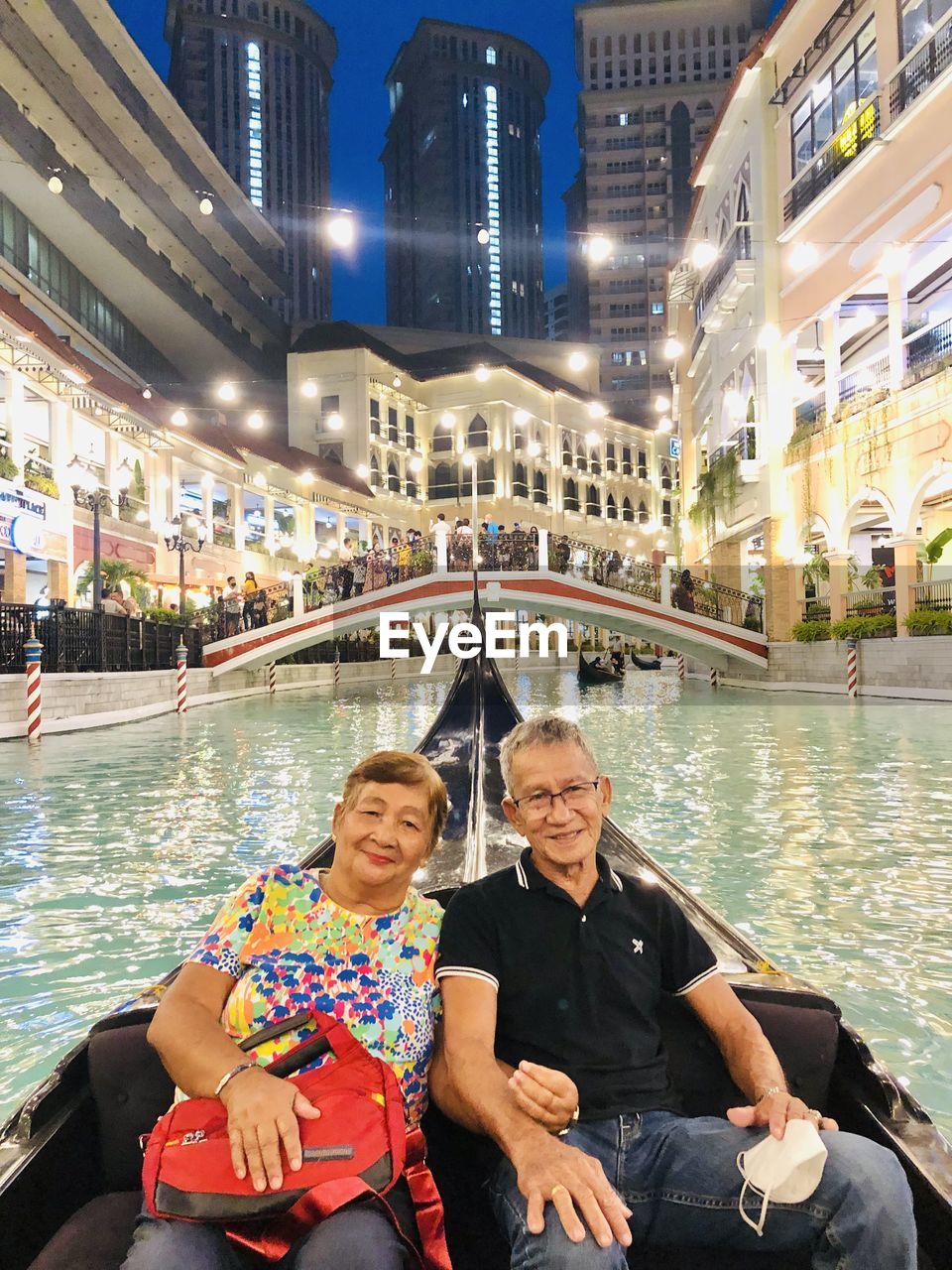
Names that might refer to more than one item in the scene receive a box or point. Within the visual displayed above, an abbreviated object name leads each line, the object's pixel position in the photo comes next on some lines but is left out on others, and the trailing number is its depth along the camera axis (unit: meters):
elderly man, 1.18
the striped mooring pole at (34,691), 9.67
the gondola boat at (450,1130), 1.22
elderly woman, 1.27
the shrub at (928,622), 12.49
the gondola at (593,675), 19.52
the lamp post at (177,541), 15.71
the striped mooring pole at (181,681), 13.88
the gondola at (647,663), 29.31
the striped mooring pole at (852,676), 14.12
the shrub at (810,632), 15.89
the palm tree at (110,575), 15.38
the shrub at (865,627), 13.82
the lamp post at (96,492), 12.50
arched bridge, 17.69
